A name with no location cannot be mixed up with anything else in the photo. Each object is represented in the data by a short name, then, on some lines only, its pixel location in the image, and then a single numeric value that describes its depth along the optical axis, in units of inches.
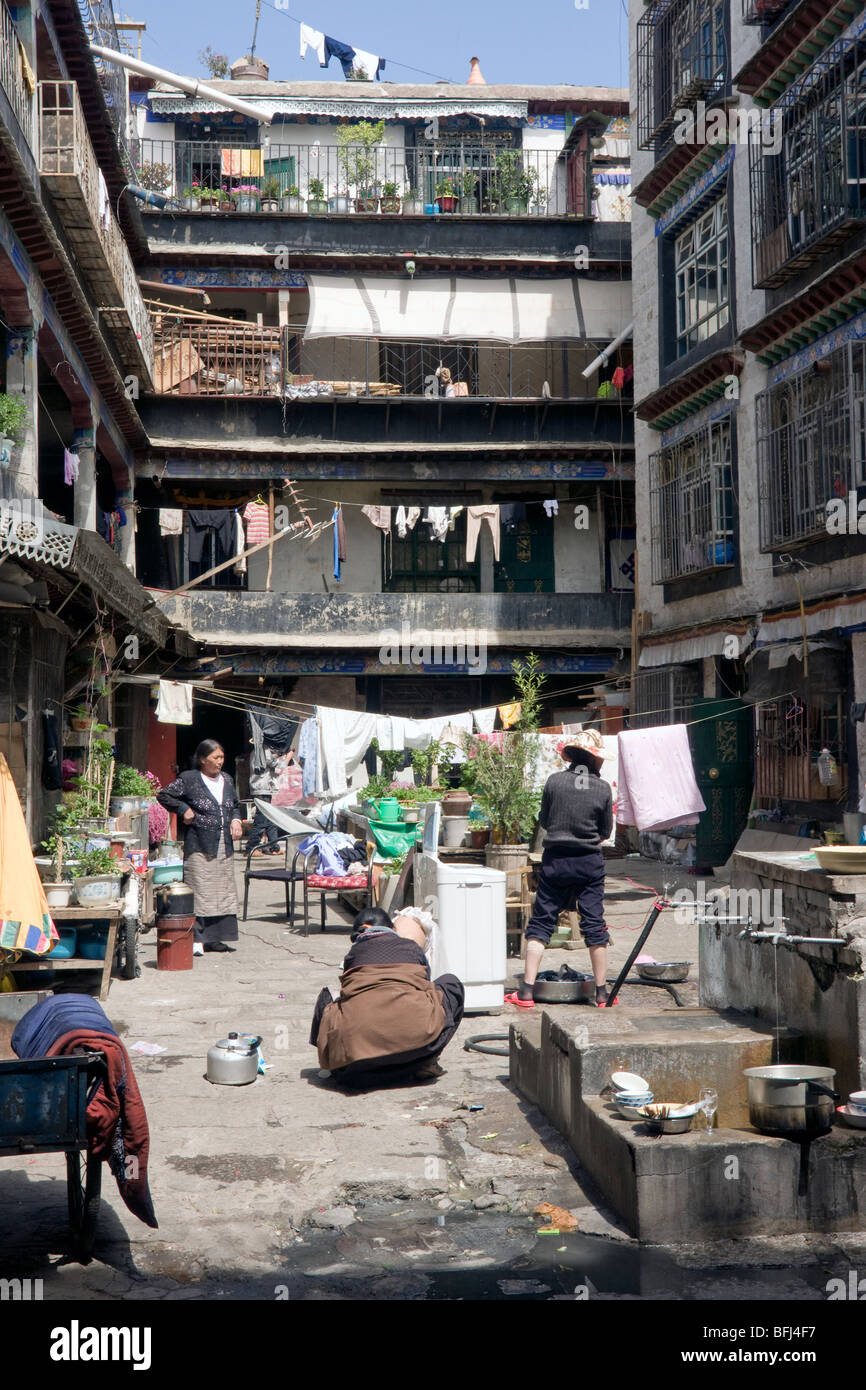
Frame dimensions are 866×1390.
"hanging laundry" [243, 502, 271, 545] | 898.1
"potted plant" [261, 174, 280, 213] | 954.7
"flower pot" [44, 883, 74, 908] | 371.0
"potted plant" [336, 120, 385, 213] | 964.6
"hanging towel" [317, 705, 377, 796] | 751.1
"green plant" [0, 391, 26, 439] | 408.2
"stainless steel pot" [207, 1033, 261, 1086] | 280.2
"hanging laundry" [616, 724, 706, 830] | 573.3
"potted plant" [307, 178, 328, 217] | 949.2
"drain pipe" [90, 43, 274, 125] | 744.0
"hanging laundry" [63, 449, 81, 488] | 663.1
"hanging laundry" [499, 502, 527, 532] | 950.4
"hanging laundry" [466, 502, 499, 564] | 921.5
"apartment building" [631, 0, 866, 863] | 536.7
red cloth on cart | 177.9
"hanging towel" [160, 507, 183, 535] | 903.1
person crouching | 269.0
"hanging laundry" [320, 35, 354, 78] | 1034.1
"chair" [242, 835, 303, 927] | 516.2
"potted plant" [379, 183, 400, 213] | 957.2
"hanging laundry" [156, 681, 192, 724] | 753.6
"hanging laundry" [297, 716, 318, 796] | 757.3
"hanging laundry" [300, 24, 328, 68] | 1018.1
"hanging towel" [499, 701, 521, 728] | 739.7
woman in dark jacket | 447.8
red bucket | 414.3
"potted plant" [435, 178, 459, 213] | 969.5
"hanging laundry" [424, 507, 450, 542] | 924.6
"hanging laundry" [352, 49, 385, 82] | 1043.3
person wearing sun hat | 335.9
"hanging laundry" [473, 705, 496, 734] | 766.5
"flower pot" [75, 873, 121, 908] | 379.6
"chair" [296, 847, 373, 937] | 500.7
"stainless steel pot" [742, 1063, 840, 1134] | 194.7
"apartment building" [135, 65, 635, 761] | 916.0
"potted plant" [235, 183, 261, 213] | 952.9
